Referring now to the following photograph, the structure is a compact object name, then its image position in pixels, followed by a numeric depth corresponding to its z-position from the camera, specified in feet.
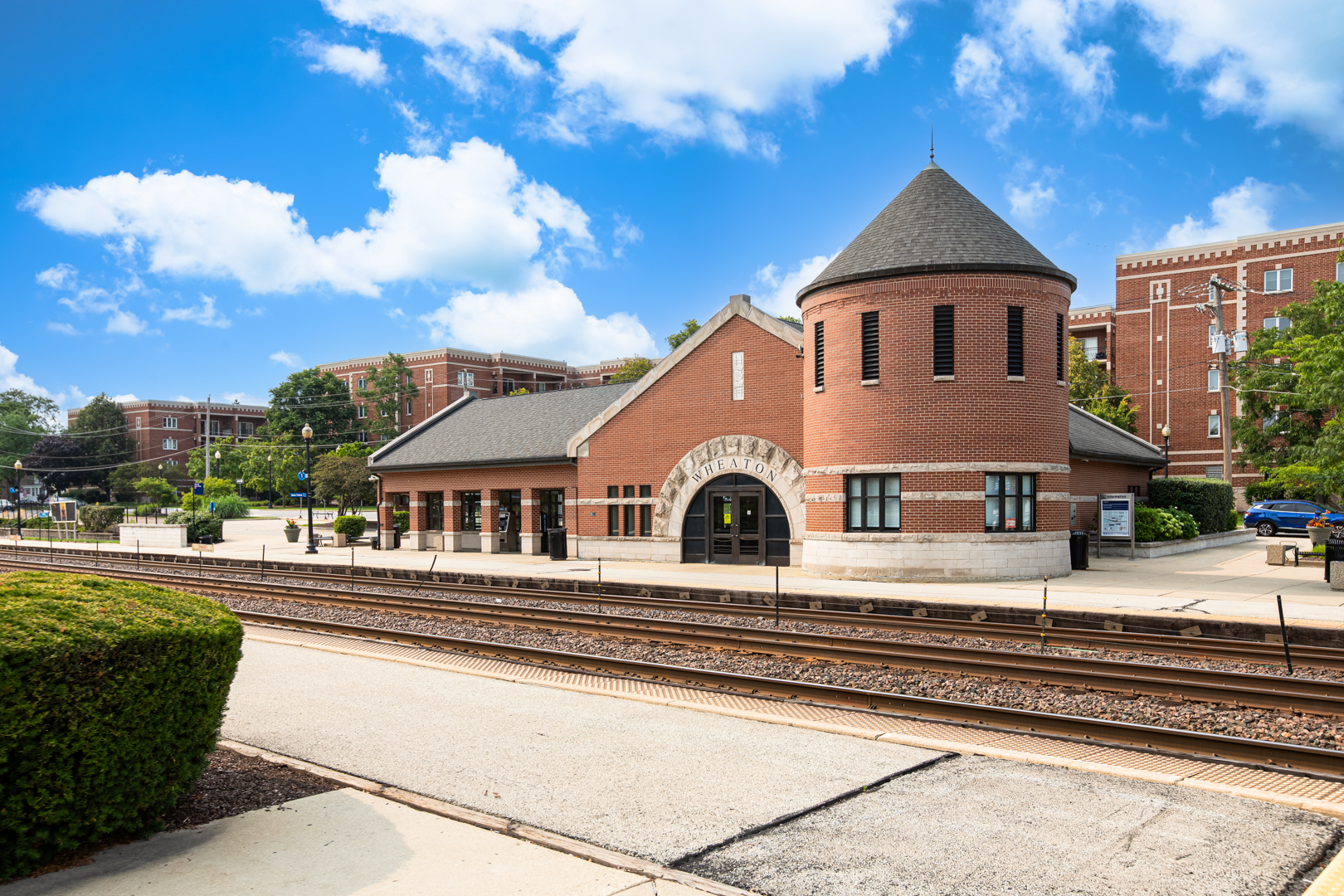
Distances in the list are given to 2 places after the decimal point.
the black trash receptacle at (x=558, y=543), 103.45
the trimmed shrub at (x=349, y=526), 139.44
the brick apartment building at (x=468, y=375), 326.03
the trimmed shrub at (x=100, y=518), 192.95
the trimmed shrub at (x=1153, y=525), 96.32
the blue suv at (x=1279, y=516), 141.49
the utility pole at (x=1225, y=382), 125.80
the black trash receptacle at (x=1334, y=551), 66.54
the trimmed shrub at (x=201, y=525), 157.38
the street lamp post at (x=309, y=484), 120.37
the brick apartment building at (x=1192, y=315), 190.90
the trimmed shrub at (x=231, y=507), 220.02
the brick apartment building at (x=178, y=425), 373.20
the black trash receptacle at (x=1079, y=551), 82.43
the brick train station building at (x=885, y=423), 74.08
